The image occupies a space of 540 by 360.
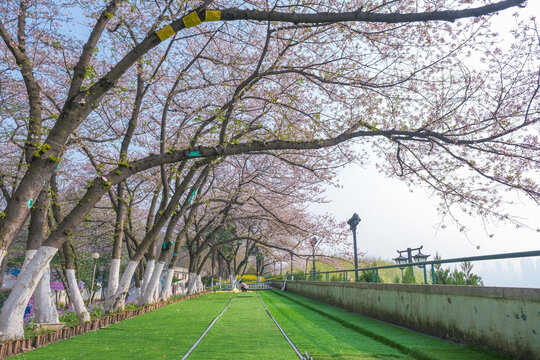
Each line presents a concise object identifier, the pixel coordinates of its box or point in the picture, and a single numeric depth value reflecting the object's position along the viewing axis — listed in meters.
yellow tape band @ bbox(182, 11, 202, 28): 6.08
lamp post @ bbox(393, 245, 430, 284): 12.49
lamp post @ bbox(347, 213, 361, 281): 16.63
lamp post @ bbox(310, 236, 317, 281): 22.19
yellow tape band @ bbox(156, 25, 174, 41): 6.19
